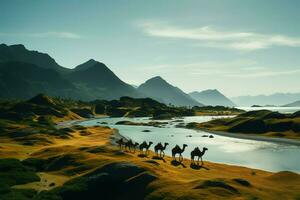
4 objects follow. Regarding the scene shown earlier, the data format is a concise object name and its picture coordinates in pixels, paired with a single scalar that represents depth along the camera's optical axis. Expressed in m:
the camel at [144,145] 81.25
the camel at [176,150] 72.62
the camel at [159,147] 77.28
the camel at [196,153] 71.69
